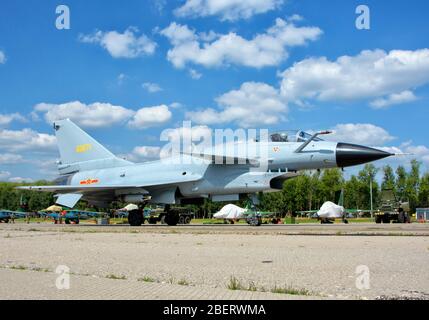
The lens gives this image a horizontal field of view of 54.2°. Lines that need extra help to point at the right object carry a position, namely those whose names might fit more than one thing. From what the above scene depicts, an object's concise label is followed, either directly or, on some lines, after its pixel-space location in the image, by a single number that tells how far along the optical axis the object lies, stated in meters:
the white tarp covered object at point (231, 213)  41.53
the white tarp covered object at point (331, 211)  37.06
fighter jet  18.61
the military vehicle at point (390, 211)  31.30
